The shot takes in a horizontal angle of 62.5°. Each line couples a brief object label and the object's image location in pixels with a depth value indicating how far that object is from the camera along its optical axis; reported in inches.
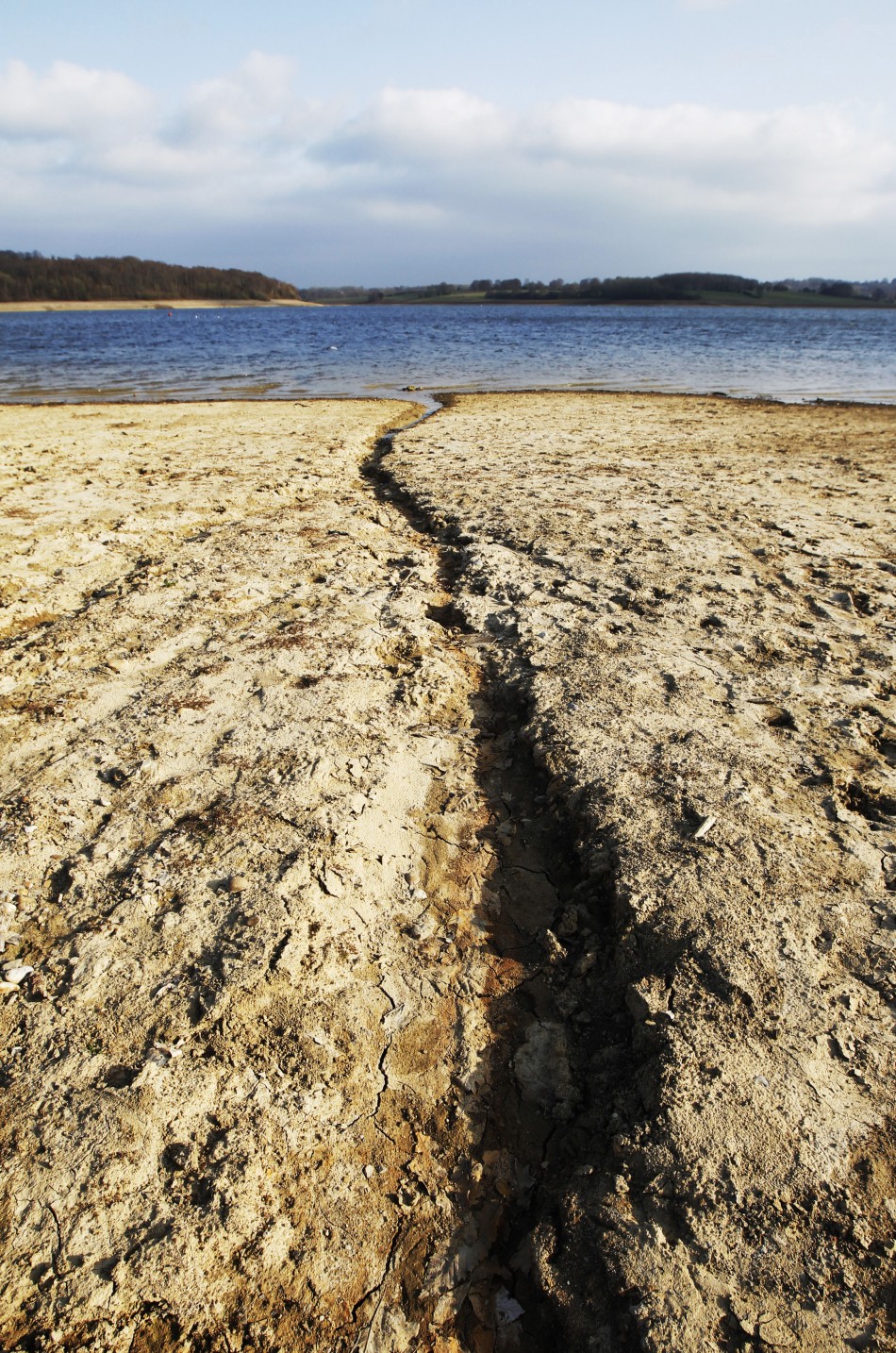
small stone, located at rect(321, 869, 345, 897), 99.0
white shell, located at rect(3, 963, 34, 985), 86.9
